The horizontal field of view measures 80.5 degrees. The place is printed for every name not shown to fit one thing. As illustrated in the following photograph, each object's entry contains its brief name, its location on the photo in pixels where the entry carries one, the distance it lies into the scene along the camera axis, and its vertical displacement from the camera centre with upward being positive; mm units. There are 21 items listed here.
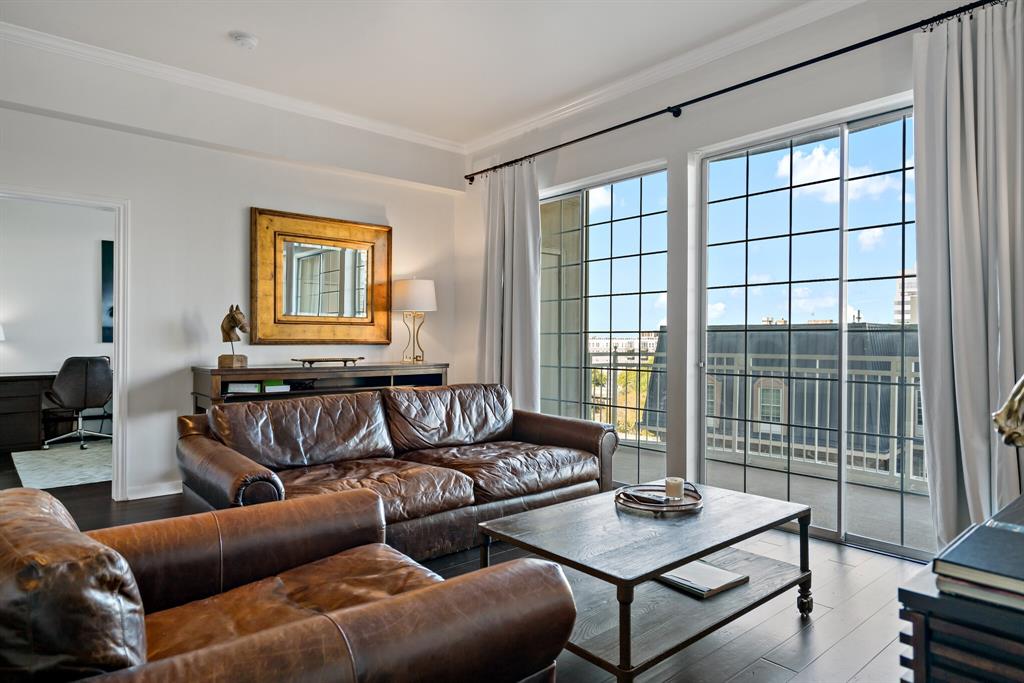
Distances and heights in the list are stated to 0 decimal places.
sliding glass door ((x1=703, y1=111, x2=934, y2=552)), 3078 +104
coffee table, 1801 -654
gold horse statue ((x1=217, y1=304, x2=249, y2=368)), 4254 +152
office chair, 5777 -379
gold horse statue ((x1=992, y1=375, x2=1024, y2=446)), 887 -103
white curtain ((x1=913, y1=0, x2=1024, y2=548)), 2543 +423
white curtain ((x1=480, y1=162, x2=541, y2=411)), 4773 +491
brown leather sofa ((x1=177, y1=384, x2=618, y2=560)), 2695 -583
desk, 5715 -611
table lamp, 5078 +427
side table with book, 649 -298
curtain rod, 2711 +1516
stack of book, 657 -248
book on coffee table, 2188 -870
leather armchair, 874 -497
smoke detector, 3502 +1802
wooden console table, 4074 -245
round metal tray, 2271 -606
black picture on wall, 6688 +634
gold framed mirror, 4625 +536
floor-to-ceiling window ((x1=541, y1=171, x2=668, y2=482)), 4184 +261
